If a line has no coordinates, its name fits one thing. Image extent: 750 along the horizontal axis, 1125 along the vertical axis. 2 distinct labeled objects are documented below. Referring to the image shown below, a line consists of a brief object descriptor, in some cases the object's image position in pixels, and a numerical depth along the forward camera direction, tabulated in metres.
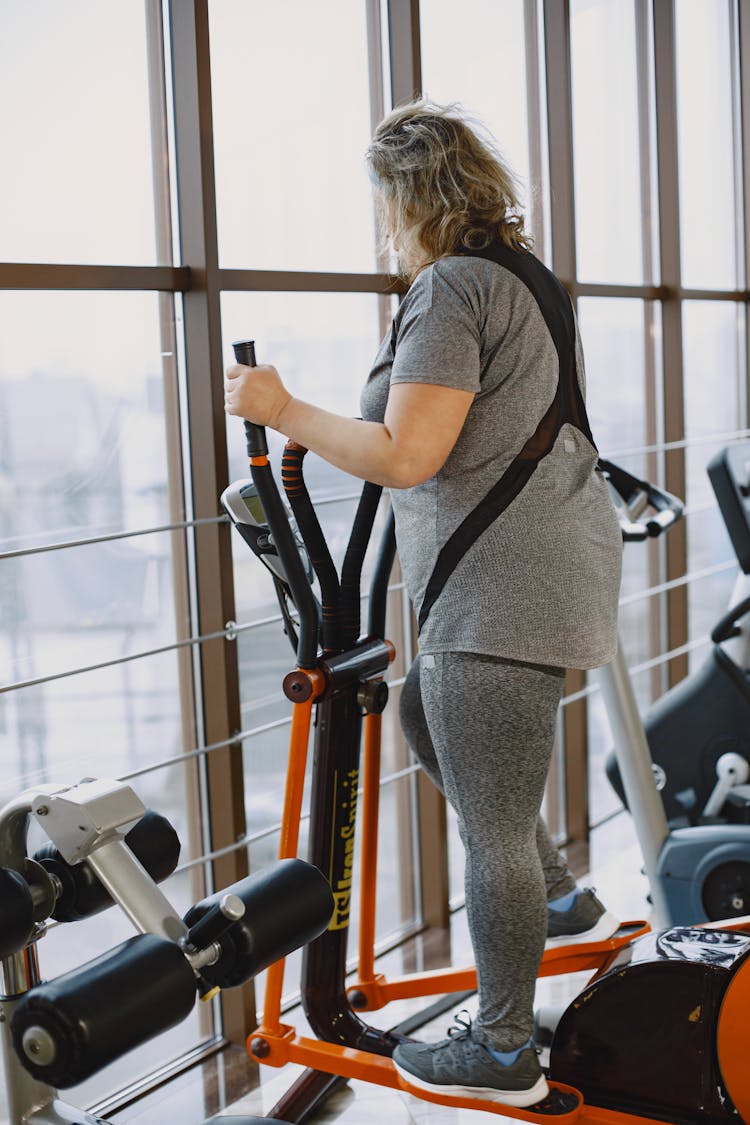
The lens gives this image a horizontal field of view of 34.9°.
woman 1.73
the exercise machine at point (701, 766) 2.54
